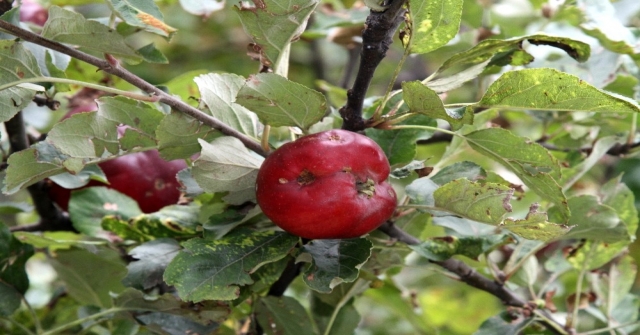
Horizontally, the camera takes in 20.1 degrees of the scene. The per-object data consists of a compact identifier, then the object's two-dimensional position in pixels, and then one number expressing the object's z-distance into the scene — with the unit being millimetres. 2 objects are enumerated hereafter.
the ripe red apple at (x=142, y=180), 1096
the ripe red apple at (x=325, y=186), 917
